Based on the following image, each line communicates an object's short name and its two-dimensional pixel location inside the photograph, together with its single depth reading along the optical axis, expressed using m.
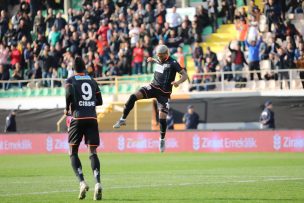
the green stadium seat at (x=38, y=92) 43.03
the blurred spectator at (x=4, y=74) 44.25
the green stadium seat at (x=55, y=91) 42.59
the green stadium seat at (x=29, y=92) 43.31
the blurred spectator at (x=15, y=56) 44.38
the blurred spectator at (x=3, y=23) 46.80
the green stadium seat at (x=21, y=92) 43.50
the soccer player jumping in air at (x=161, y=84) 20.09
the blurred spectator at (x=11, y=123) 40.91
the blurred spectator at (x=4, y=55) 44.66
